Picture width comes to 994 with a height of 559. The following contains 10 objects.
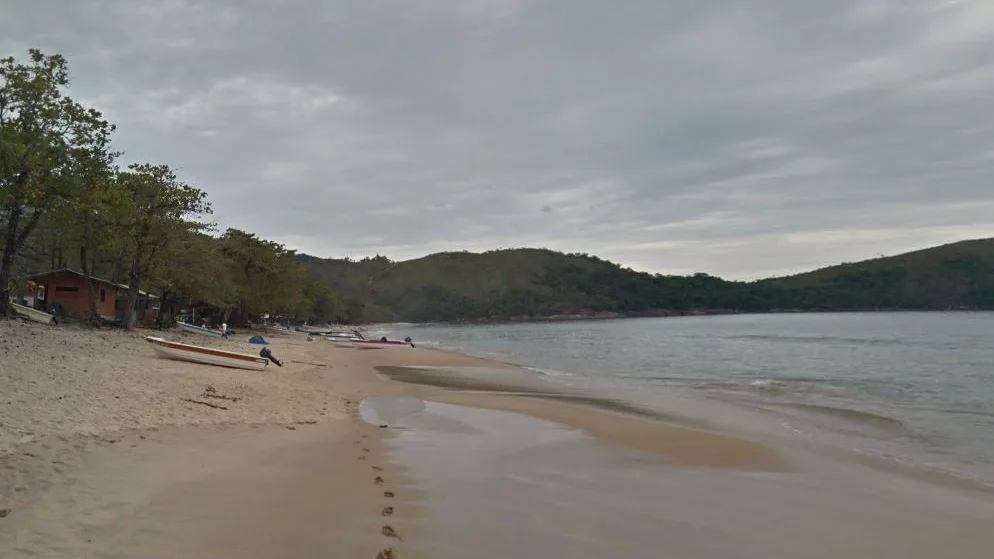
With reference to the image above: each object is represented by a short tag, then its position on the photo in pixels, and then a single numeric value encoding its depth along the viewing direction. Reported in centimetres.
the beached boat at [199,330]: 3882
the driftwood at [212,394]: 1246
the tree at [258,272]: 5584
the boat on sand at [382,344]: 4877
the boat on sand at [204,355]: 1877
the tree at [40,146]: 2145
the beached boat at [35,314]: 2620
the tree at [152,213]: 2953
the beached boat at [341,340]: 5055
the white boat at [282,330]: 6290
